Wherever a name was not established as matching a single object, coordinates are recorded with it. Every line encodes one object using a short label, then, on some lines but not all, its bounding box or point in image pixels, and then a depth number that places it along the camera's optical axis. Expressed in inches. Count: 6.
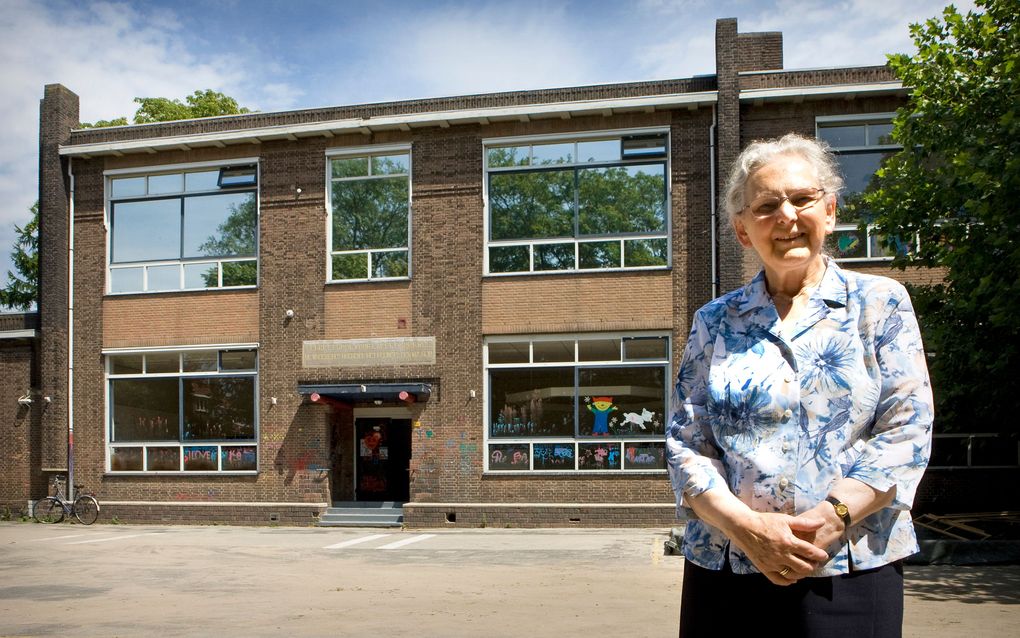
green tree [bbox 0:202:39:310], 1477.6
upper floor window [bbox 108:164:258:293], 883.4
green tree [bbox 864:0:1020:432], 475.5
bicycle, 879.7
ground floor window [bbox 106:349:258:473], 870.4
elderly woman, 98.8
